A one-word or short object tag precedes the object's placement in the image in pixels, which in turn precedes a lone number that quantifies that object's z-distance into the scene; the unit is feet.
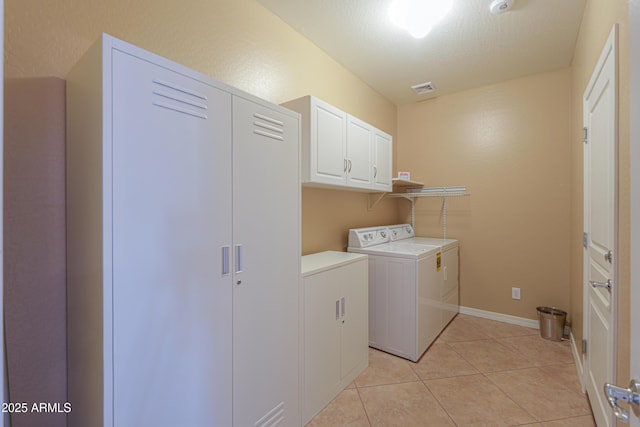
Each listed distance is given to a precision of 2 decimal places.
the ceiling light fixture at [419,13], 6.54
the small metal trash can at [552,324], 9.19
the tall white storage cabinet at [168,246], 3.36
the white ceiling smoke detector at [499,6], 6.61
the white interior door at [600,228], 4.55
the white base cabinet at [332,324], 6.00
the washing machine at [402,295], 8.02
